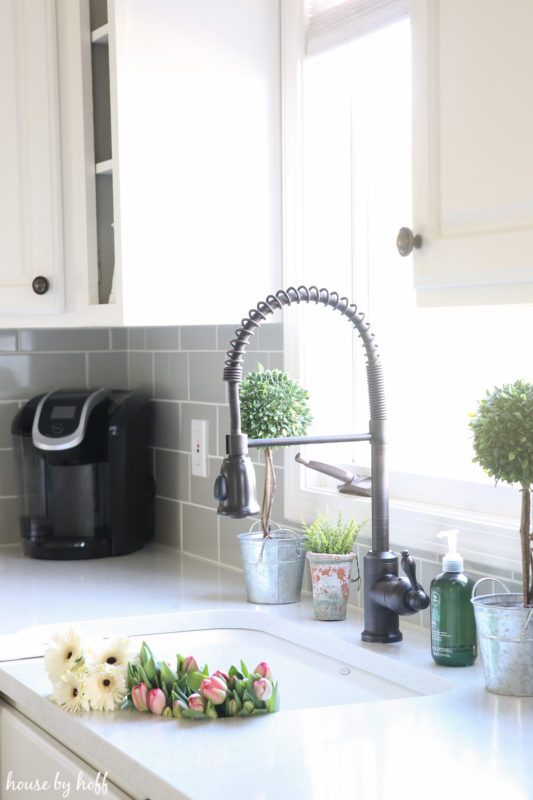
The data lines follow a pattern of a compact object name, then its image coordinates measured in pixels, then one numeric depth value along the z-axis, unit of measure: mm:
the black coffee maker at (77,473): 2845
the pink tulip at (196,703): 1935
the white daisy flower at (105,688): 1982
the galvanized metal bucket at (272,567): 2426
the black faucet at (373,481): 2121
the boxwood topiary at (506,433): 1923
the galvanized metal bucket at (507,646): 1959
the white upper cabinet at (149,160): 2485
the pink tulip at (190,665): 1992
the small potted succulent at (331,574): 2339
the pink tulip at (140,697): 1965
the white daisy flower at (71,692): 1988
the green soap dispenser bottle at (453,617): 2091
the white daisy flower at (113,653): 2012
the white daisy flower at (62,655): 2018
